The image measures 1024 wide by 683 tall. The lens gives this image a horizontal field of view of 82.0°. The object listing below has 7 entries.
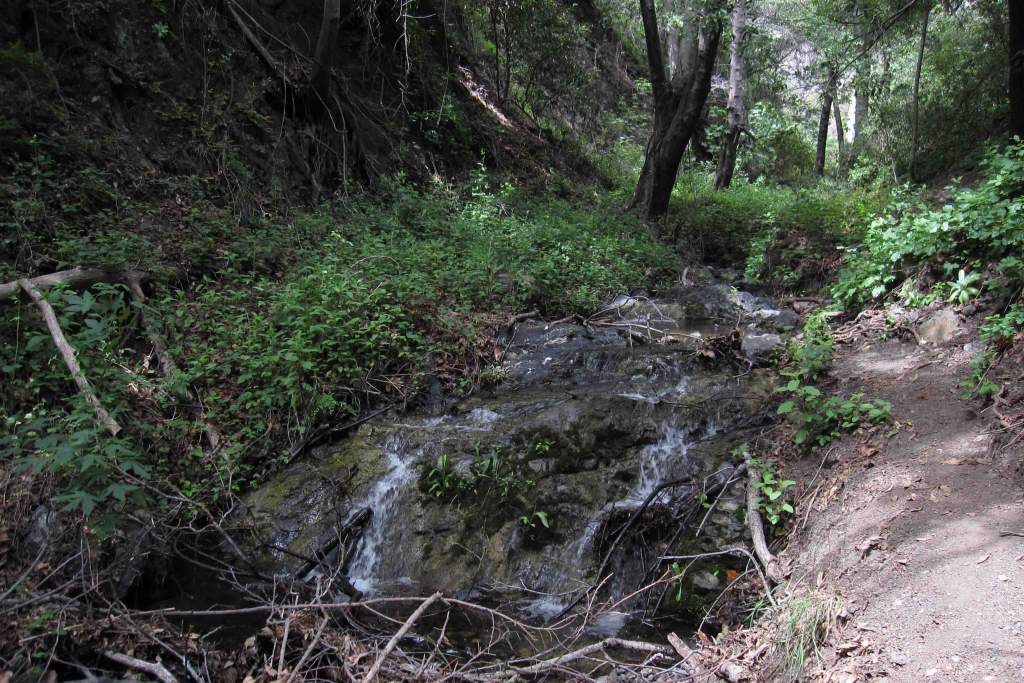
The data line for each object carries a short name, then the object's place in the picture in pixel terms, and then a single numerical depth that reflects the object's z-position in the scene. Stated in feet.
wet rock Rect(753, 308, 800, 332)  23.99
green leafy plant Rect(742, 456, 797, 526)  12.85
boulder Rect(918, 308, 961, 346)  16.20
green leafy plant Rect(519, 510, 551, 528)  14.76
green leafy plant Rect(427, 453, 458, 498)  15.92
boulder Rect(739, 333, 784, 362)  21.39
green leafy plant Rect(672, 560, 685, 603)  12.66
